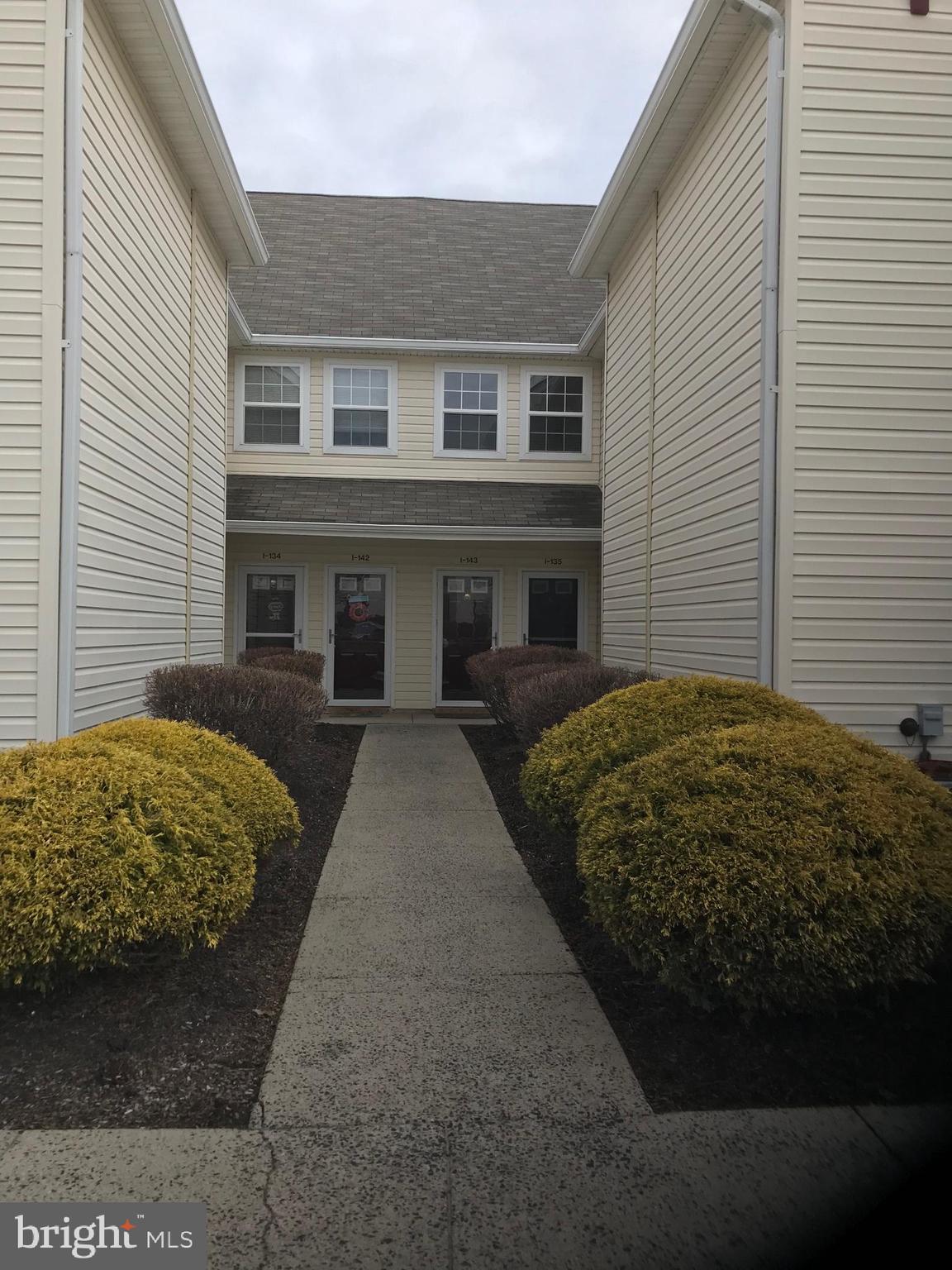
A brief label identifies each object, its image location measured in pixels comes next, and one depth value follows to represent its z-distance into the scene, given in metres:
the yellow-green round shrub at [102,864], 3.01
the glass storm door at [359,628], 13.43
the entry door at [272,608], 13.24
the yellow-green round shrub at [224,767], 4.11
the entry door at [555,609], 13.55
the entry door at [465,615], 13.52
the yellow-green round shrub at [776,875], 2.92
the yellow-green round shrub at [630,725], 4.45
